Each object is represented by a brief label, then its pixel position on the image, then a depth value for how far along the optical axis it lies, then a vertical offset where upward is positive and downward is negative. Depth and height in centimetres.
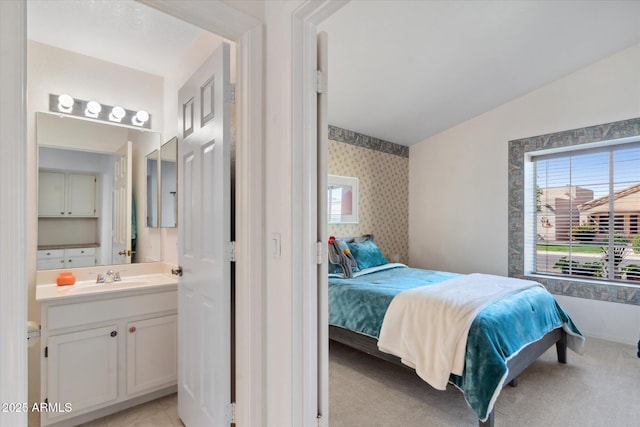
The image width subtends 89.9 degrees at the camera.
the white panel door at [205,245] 148 -17
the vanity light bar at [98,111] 224 +76
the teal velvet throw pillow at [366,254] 364 -48
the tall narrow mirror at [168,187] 261 +21
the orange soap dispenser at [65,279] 213 -45
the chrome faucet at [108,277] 233 -48
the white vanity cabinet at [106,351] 184 -87
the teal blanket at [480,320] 183 -78
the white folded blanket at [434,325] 199 -77
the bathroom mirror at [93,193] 220 +14
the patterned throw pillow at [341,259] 327 -49
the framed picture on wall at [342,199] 416 +18
